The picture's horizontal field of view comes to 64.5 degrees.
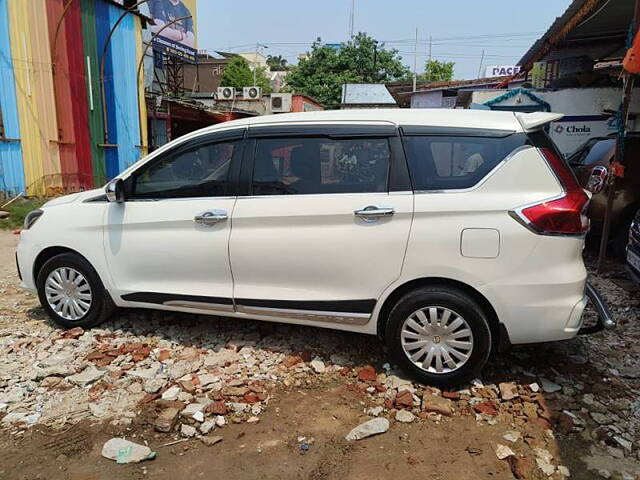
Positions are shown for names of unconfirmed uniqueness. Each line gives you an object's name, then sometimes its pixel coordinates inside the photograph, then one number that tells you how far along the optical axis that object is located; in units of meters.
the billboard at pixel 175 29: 26.09
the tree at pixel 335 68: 37.16
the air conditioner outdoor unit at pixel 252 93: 29.39
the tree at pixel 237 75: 42.19
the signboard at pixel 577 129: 10.77
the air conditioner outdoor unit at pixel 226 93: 29.31
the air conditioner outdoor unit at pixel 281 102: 28.86
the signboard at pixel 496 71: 47.32
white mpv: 3.16
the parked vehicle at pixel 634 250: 4.62
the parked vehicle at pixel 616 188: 6.12
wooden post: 5.43
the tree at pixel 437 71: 48.91
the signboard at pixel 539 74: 14.34
